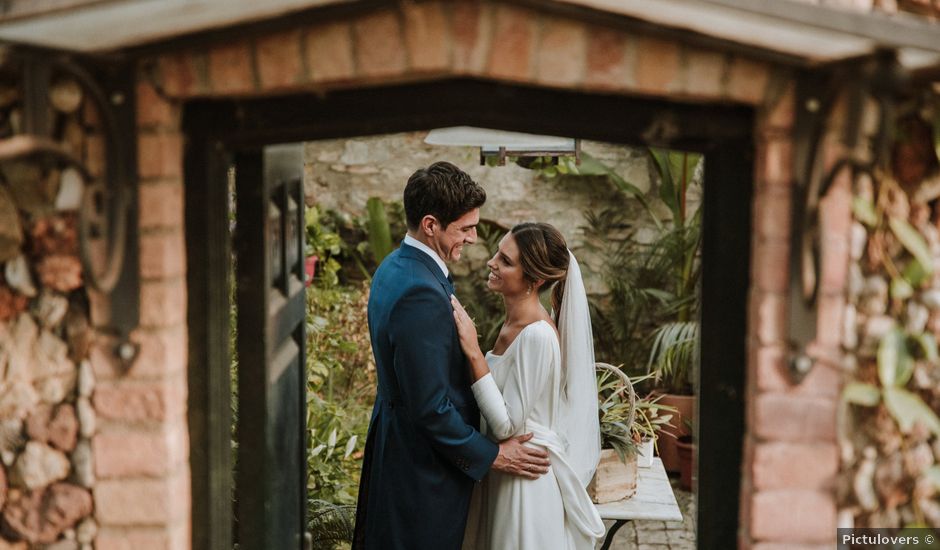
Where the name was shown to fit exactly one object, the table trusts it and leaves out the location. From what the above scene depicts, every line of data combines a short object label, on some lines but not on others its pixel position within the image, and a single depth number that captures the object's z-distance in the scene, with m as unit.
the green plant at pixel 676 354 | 6.91
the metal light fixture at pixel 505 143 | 4.46
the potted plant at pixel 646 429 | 4.61
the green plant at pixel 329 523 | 4.74
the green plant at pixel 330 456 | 4.97
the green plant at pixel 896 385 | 2.18
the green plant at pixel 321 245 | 6.91
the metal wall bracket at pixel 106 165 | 2.14
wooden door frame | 2.36
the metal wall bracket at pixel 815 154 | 2.04
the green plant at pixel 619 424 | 4.20
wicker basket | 4.15
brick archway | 2.14
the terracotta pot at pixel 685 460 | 6.77
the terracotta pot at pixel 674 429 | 7.02
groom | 3.54
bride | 3.79
